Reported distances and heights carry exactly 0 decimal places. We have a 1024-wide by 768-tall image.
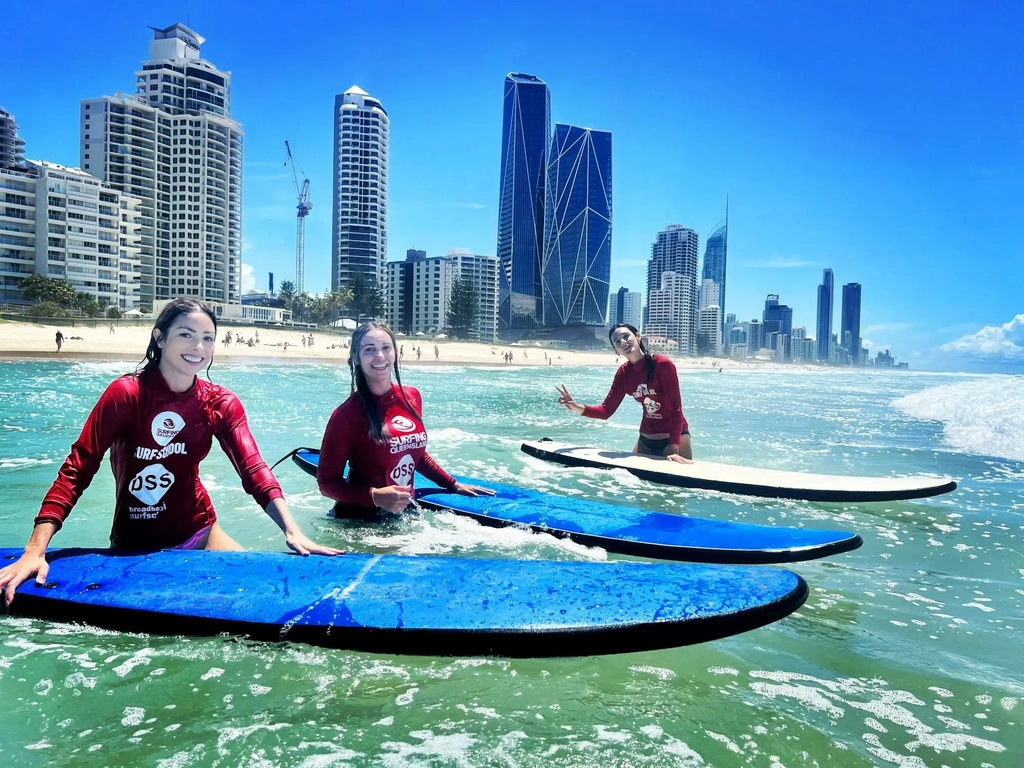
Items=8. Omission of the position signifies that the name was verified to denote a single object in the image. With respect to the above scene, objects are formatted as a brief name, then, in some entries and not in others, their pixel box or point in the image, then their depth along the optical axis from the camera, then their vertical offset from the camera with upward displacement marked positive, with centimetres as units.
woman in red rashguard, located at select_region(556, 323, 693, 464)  733 -50
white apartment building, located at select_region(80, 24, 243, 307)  9419 +2782
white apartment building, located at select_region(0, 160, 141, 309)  7144 +1270
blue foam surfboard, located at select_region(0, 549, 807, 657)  278 -122
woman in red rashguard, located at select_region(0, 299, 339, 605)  299 -56
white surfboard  675 -137
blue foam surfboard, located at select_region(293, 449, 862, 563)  443 -135
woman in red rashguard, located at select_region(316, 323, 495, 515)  441 -63
